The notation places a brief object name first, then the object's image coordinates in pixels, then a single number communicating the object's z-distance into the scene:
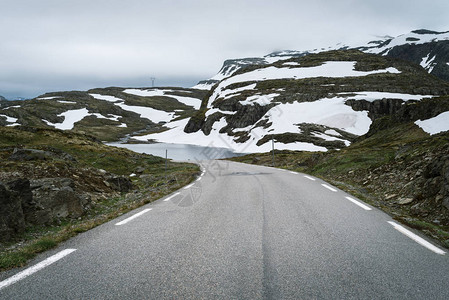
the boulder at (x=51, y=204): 7.62
